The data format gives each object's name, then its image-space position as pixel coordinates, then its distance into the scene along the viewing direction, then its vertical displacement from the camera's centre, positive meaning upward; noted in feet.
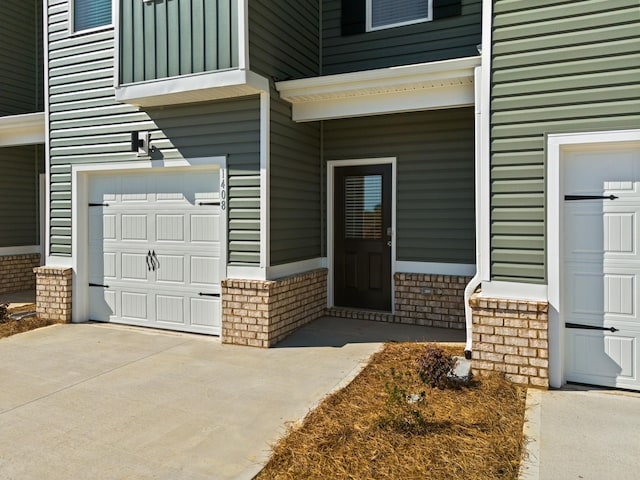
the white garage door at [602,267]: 12.79 -0.93
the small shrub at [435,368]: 12.99 -3.83
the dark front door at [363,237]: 21.42 -0.11
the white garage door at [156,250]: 18.81 -0.66
